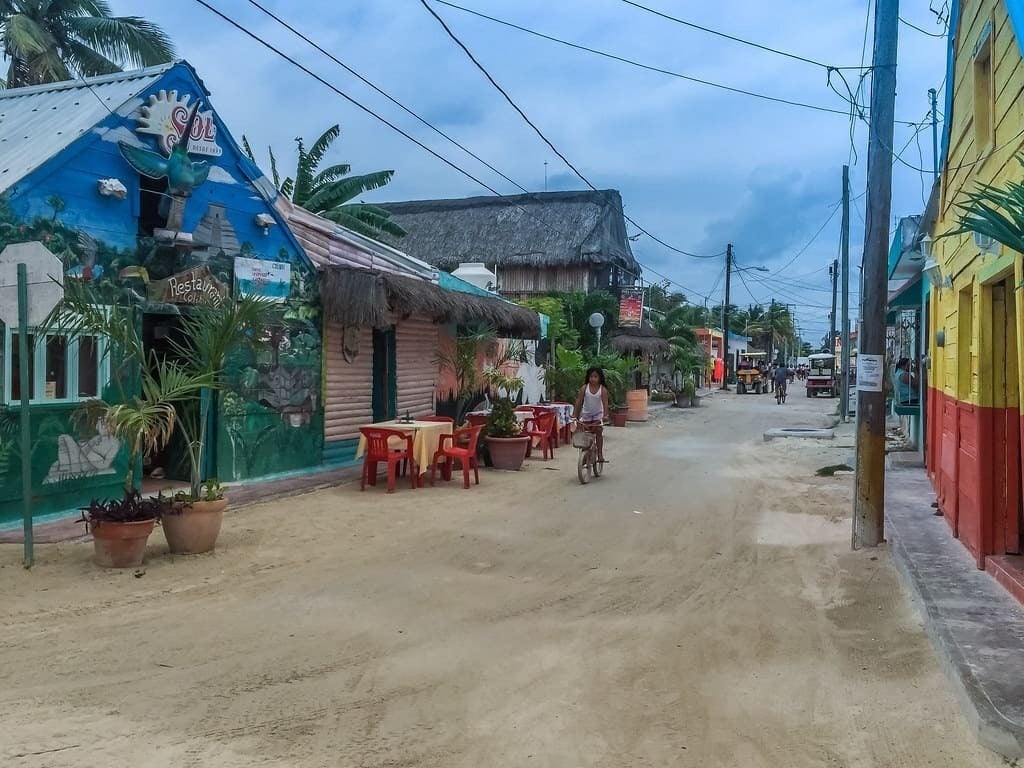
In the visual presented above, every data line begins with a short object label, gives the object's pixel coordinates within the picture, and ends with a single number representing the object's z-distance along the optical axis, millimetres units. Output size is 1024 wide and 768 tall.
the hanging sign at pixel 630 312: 26859
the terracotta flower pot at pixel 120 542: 6621
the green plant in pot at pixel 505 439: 13219
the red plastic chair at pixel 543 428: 14672
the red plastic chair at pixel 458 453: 11344
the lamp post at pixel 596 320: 24281
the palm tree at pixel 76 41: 19688
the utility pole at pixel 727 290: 45006
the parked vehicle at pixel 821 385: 42344
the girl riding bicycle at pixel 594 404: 12383
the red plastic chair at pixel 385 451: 10812
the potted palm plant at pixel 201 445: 7141
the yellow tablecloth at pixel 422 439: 11008
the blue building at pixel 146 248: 8086
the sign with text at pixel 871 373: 7648
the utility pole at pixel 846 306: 24844
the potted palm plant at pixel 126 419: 6598
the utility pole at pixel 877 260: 7676
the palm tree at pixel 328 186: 19875
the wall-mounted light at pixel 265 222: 10820
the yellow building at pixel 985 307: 5664
